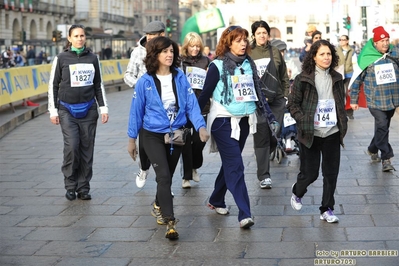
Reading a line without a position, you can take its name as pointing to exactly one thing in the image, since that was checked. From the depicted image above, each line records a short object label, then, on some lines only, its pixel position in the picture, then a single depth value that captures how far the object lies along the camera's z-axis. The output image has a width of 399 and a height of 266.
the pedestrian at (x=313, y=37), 18.05
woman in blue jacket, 8.97
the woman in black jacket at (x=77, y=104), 11.29
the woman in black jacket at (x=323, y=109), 9.38
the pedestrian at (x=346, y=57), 21.82
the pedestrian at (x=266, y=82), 12.04
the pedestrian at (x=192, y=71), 11.95
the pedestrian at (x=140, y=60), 11.73
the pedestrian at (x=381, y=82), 12.84
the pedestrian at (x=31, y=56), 57.24
